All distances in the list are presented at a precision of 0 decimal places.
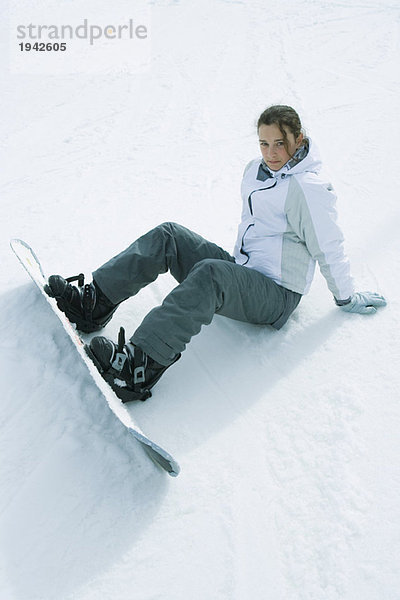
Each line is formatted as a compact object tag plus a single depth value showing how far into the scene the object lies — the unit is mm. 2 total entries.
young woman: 2154
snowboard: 1788
